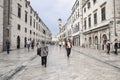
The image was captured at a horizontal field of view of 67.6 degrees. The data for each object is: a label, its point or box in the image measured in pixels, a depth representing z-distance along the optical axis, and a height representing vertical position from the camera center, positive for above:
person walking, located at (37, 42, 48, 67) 5.40 -0.60
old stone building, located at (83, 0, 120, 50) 11.05 +2.85
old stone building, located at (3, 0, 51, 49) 13.31 +3.38
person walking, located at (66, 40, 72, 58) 8.45 -0.46
